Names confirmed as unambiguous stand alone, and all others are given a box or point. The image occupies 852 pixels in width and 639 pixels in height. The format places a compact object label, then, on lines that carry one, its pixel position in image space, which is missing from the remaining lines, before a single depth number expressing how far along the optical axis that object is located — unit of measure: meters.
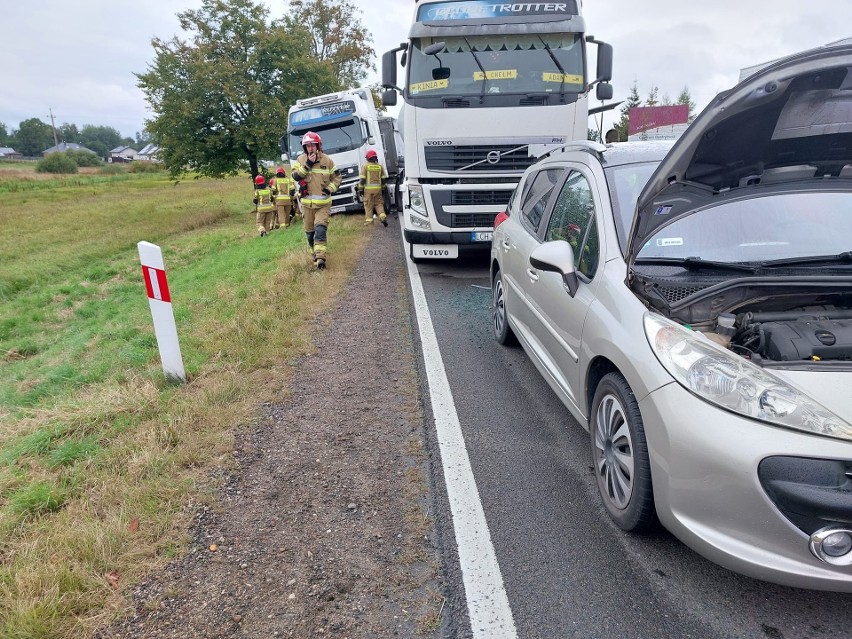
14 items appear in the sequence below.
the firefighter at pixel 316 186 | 8.40
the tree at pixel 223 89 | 23.66
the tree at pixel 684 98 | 66.95
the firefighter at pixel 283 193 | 15.79
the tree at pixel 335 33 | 39.47
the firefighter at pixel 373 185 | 13.74
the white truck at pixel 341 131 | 15.46
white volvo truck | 7.27
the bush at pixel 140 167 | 68.44
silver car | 2.02
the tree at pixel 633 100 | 67.51
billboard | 25.36
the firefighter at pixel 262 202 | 16.31
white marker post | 4.45
